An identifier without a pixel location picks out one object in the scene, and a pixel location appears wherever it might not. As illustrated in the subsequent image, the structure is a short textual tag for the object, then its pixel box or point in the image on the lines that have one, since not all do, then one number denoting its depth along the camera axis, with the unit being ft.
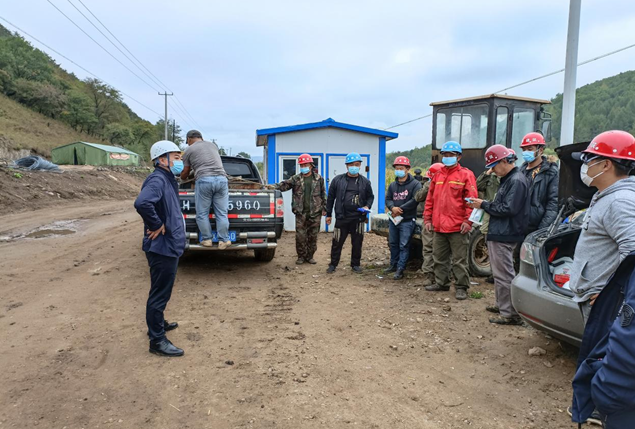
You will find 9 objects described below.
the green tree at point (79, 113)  192.13
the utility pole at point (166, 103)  148.72
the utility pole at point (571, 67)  24.43
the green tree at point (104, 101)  223.51
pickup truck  20.66
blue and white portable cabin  37.11
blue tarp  67.82
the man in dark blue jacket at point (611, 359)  4.47
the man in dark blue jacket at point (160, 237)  11.98
